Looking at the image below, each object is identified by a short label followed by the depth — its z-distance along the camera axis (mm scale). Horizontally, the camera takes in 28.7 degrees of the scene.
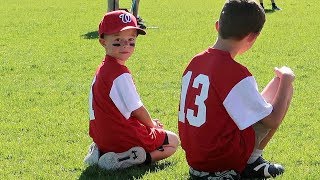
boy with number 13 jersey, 3967
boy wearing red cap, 4746
